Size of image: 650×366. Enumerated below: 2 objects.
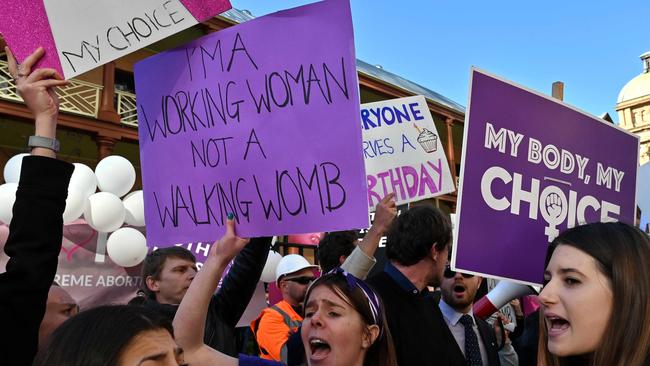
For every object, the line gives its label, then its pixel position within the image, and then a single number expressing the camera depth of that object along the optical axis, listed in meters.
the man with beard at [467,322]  2.89
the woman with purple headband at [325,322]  1.86
